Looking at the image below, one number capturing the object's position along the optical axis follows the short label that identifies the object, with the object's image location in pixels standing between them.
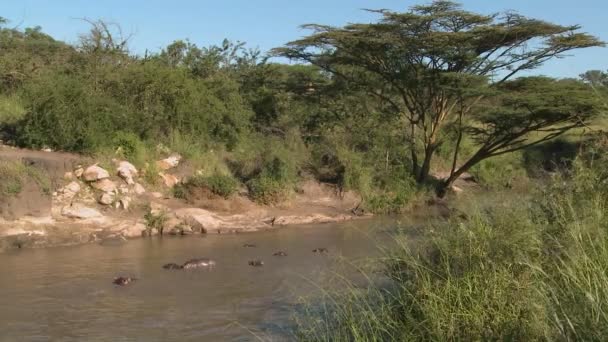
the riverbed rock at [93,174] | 15.53
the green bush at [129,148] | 17.05
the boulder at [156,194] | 16.35
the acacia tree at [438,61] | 19.22
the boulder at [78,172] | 15.62
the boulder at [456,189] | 22.53
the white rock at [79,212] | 14.46
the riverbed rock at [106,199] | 15.20
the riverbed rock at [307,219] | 17.25
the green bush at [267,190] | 17.89
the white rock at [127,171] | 16.17
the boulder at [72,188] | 15.03
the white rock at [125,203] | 15.40
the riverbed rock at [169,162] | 17.61
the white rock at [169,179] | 17.17
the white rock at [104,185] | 15.52
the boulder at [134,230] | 14.61
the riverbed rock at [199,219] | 15.54
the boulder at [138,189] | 16.11
